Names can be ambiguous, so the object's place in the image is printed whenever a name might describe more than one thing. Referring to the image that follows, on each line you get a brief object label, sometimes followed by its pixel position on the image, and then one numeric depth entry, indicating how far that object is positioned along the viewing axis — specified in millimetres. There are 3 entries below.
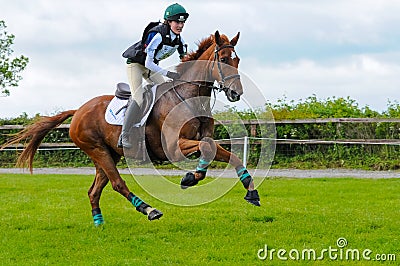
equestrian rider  15766
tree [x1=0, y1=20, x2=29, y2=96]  55750
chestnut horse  15094
